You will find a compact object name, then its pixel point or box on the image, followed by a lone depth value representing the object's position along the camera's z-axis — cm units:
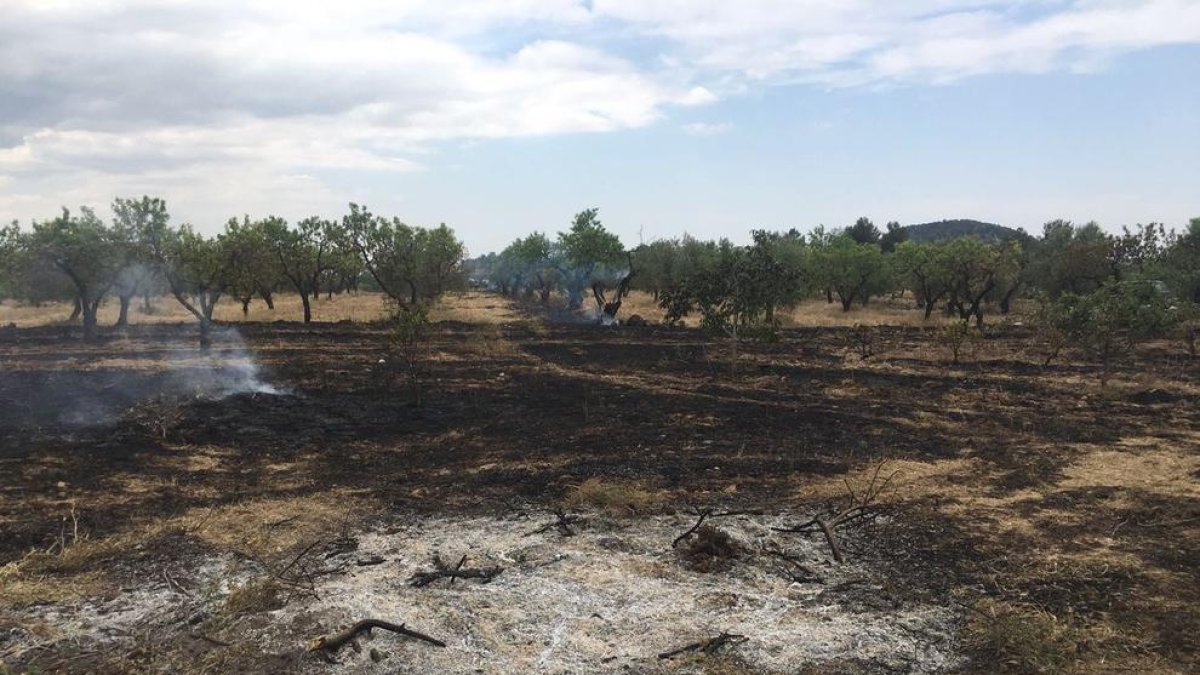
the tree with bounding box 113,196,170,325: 2505
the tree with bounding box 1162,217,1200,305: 3562
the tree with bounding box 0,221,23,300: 3225
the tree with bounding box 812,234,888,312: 5056
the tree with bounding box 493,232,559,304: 6059
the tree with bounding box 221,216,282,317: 2936
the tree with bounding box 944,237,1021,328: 4064
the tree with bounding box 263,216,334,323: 4254
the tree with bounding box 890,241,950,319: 4272
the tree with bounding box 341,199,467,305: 4103
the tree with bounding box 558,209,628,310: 4819
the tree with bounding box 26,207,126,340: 3102
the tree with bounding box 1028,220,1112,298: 4241
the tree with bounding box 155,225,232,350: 2597
